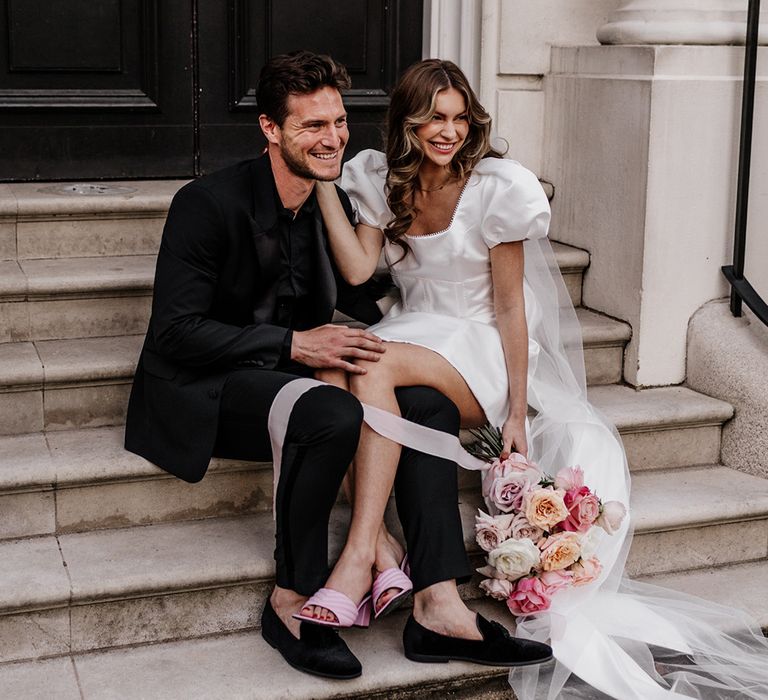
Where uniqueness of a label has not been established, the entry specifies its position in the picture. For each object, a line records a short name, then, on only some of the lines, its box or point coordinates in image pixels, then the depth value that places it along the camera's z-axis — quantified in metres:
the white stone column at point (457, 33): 4.38
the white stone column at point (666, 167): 3.92
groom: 2.90
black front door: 4.22
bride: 3.01
